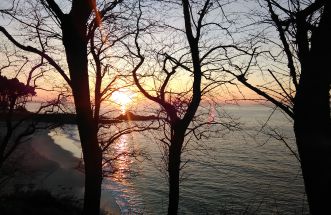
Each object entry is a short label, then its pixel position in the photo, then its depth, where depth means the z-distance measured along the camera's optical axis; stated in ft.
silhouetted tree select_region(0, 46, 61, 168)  40.57
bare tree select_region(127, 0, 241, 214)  31.42
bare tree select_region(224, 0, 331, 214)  9.10
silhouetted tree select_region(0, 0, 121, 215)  20.42
